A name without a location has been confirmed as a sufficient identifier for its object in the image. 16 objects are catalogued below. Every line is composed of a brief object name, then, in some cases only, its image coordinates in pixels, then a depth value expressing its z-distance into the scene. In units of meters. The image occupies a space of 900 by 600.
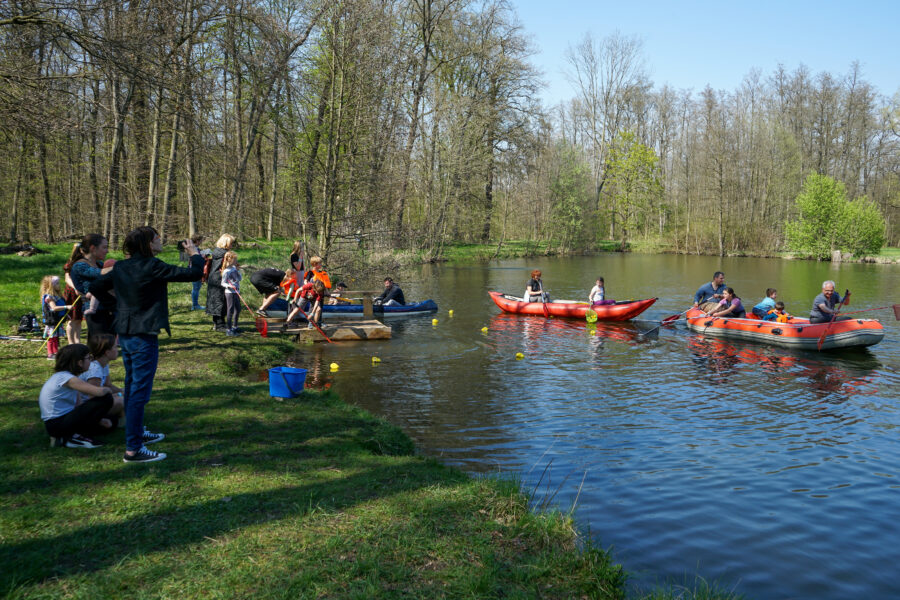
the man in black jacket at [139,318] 4.94
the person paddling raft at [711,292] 17.05
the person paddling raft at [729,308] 16.11
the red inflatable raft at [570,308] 17.75
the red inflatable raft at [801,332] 13.41
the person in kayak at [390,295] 17.42
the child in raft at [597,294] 18.36
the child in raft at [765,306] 16.02
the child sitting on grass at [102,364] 5.77
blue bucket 7.68
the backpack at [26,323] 9.92
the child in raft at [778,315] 15.20
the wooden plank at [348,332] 13.29
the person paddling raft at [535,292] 19.19
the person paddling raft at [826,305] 13.89
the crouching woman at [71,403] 5.20
